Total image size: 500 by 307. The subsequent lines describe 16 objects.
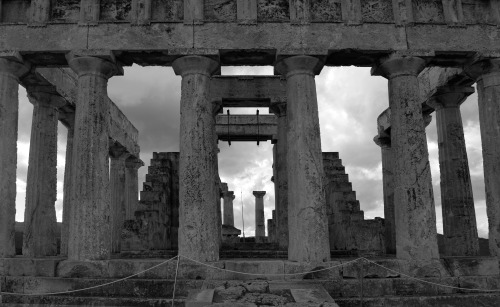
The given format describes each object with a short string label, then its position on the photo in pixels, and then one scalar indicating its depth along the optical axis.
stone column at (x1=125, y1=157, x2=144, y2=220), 26.77
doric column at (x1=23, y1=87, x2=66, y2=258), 16.52
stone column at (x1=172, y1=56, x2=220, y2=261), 12.67
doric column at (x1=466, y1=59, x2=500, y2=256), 13.96
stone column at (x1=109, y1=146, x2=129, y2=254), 24.02
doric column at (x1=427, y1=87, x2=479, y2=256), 17.53
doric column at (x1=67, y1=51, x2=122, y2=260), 12.75
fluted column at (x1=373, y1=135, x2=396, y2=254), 20.59
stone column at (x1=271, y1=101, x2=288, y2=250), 18.95
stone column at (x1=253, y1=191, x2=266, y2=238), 39.06
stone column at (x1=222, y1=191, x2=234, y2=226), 38.88
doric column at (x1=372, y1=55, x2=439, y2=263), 13.00
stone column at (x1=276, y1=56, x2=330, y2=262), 12.71
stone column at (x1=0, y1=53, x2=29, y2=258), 13.33
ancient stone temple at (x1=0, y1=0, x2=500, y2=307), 12.21
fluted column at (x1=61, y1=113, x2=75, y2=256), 17.92
